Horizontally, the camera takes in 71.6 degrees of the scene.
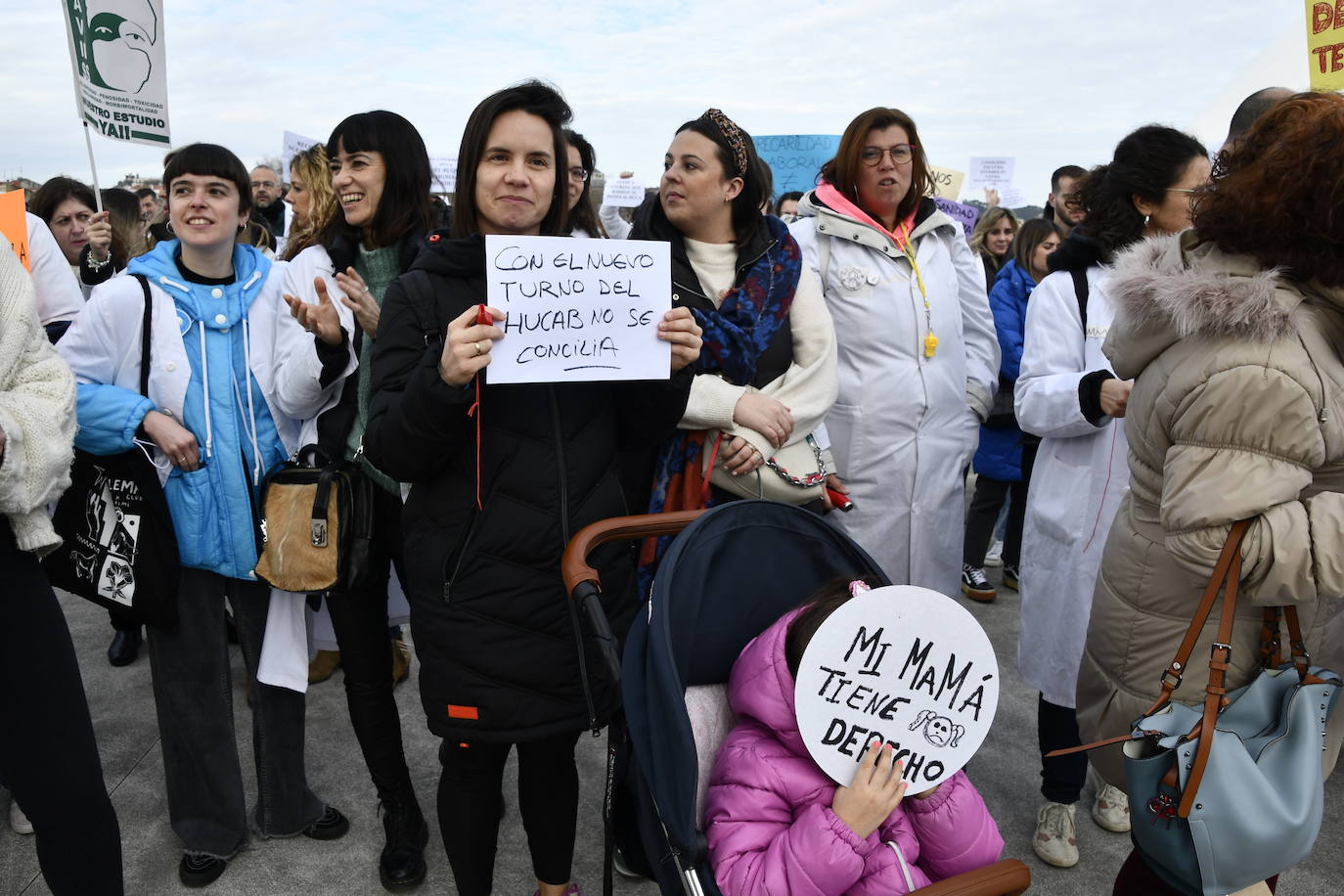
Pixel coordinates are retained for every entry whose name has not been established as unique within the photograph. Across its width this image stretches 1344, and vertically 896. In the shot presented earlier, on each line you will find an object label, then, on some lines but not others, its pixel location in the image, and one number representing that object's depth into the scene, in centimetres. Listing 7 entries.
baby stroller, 149
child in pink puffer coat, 145
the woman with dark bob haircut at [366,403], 266
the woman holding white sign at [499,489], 200
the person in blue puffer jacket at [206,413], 248
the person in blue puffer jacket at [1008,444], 505
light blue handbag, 164
